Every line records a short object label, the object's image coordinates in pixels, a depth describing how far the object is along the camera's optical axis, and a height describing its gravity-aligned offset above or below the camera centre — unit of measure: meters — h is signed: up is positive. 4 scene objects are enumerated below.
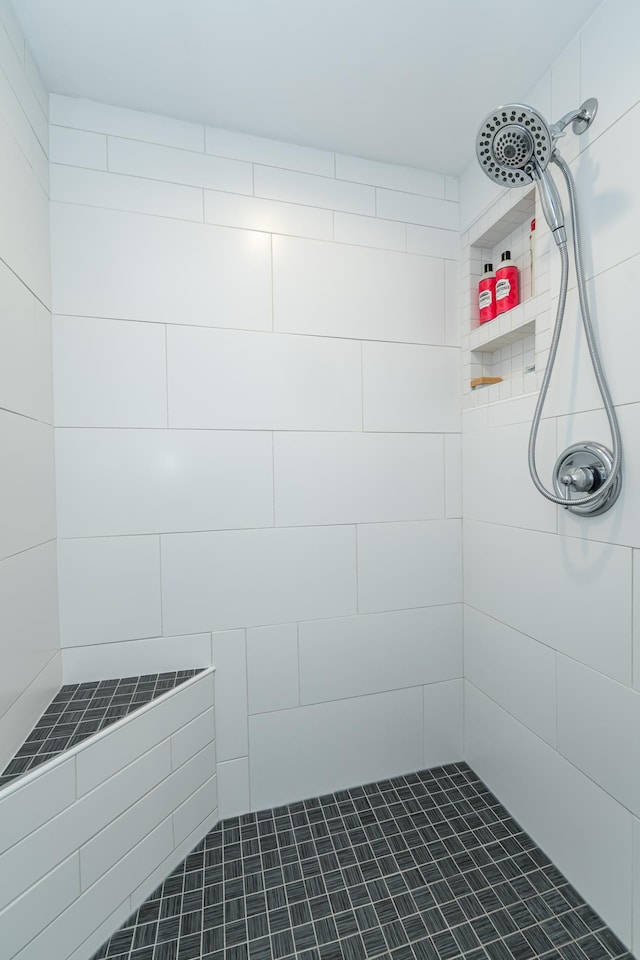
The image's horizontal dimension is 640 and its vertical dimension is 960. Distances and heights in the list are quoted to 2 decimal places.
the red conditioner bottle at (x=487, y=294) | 1.33 +0.56
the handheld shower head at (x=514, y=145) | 0.85 +0.68
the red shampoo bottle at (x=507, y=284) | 1.27 +0.56
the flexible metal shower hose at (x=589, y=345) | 0.86 +0.26
